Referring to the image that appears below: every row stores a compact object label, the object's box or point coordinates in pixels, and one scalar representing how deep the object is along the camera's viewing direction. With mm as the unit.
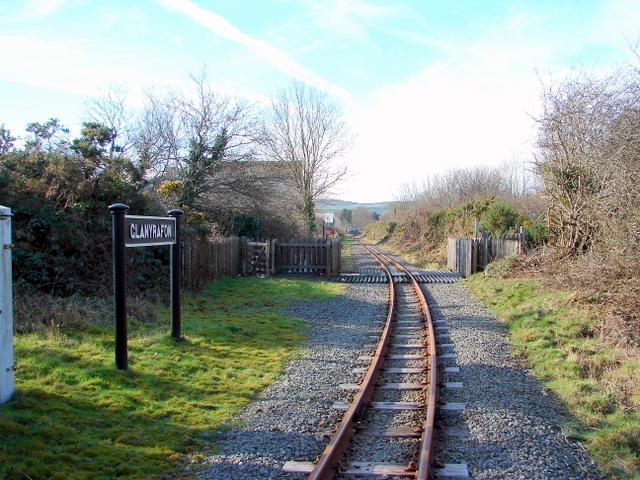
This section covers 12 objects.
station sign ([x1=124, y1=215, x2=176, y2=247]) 7027
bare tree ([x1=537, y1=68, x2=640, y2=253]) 9429
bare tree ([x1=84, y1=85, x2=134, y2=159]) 19109
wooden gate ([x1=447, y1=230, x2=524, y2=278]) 21434
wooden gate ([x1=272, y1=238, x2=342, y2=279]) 21828
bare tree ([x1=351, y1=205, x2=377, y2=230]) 115250
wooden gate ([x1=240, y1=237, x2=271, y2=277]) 21406
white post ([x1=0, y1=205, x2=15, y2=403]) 5125
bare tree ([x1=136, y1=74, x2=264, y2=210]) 23703
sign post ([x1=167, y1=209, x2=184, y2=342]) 8680
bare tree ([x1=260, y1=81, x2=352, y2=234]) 36750
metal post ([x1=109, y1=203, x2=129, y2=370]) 6742
